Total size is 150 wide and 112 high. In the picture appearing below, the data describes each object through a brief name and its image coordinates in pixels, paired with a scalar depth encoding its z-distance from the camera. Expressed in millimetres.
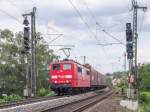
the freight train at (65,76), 47062
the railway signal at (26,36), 47591
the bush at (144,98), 40562
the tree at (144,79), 61206
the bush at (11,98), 44984
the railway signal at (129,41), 44606
